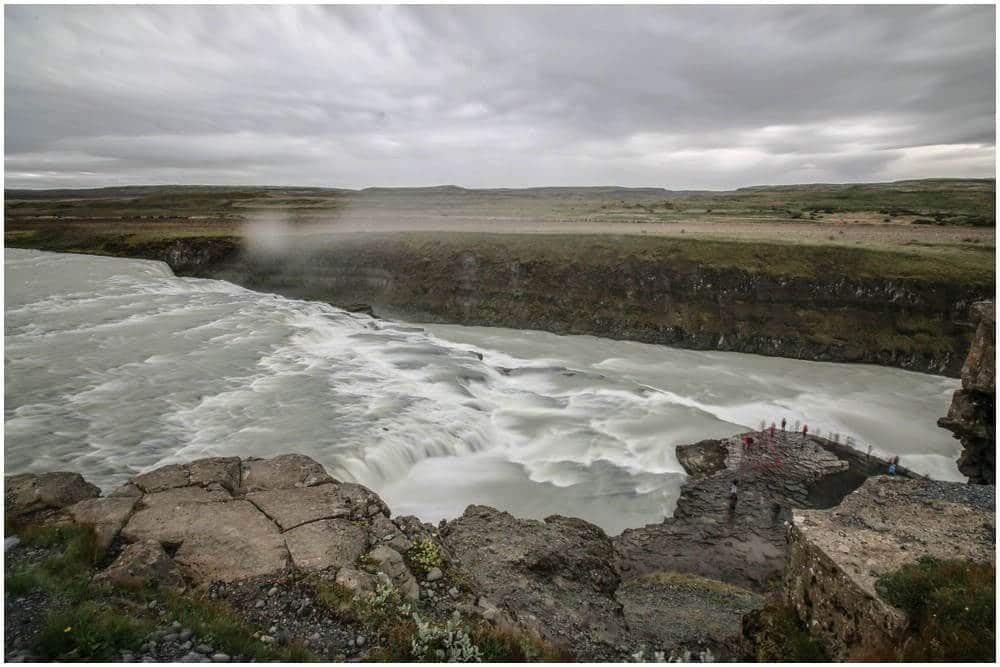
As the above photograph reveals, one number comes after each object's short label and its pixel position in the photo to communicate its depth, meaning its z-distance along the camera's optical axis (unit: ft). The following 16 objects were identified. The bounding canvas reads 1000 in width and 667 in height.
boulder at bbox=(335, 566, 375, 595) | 30.81
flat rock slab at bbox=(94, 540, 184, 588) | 29.07
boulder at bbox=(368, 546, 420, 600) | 31.73
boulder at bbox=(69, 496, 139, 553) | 34.41
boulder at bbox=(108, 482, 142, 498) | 40.04
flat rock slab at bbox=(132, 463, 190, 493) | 41.78
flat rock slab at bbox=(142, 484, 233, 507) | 39.58
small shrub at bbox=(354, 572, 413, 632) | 28.45
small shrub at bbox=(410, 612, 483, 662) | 26.45
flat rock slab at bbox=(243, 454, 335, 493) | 43.80
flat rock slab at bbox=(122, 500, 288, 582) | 32.65
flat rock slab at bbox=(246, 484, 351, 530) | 38.55
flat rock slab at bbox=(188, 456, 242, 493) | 43.29
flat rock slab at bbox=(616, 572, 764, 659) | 33.45
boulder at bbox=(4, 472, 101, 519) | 38.01
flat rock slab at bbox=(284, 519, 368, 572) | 33.47
